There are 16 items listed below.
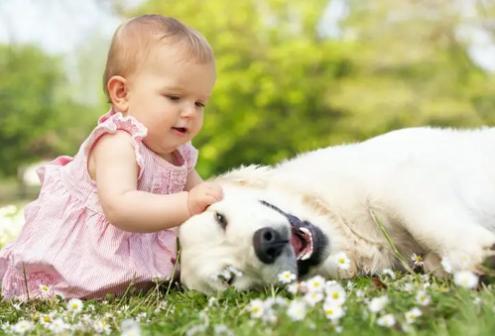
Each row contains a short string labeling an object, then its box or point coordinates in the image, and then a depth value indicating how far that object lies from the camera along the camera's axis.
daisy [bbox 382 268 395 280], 2.63
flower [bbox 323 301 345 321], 2.10
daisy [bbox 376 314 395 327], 2.02
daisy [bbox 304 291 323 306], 2.21
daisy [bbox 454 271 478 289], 2.08
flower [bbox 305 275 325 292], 2.31
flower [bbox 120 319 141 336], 2.08
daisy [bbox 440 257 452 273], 2.46
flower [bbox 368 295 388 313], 2.09
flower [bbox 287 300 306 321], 2.06
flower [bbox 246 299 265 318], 2.16
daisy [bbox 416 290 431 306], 2.17
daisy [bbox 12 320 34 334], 2.49
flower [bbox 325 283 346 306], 2.23
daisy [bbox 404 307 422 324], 2.06
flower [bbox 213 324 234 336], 2.03
